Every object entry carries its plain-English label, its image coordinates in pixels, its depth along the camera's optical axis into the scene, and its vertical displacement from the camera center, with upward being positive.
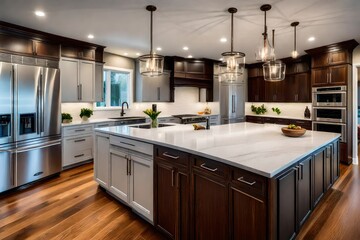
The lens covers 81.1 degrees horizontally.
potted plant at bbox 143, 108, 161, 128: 3.13 +0.01
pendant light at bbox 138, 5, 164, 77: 2.49 +0.63
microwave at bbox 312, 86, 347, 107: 4.40 +0.45
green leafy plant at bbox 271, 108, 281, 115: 6.53 +0.19
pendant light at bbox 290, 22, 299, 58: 3.03 +1.44
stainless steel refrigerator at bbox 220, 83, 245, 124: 6.30 +0.44
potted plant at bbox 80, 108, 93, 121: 4.46 +0.06
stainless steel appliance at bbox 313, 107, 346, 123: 4.41 +0.06
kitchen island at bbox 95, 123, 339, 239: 1.41 -0.52
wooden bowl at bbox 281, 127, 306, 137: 2.48 -0.18
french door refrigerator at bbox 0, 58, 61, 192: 2.98 -0.10
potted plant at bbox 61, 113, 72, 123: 4.19 -0.03
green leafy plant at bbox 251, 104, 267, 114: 6.88 +0.22
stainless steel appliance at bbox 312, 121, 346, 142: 4.44 -0.23
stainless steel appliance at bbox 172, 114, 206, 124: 5.66 -0.04
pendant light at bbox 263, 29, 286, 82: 2.70 +0.60
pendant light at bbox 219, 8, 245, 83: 2.39 +0.62
